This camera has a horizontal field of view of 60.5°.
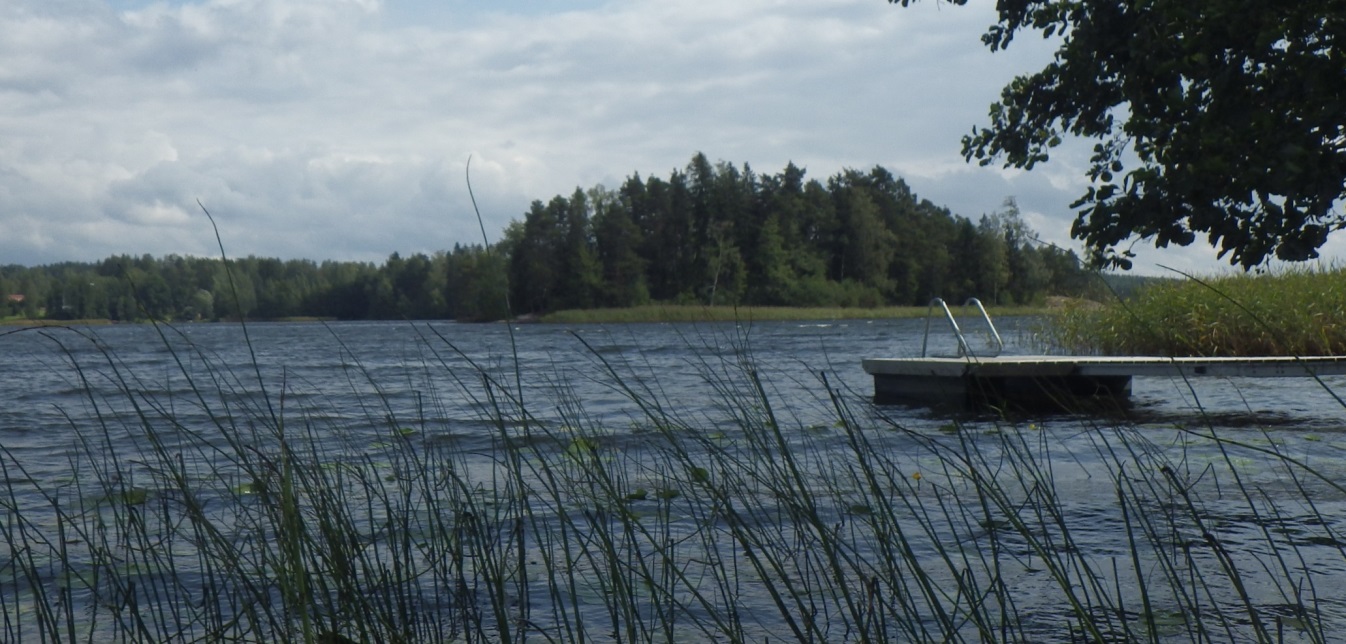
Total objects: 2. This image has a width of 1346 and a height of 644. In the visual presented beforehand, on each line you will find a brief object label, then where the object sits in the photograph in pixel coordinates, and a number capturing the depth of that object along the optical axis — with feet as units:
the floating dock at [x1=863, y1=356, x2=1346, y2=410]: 32.79
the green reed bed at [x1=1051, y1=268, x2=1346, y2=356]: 41.14
